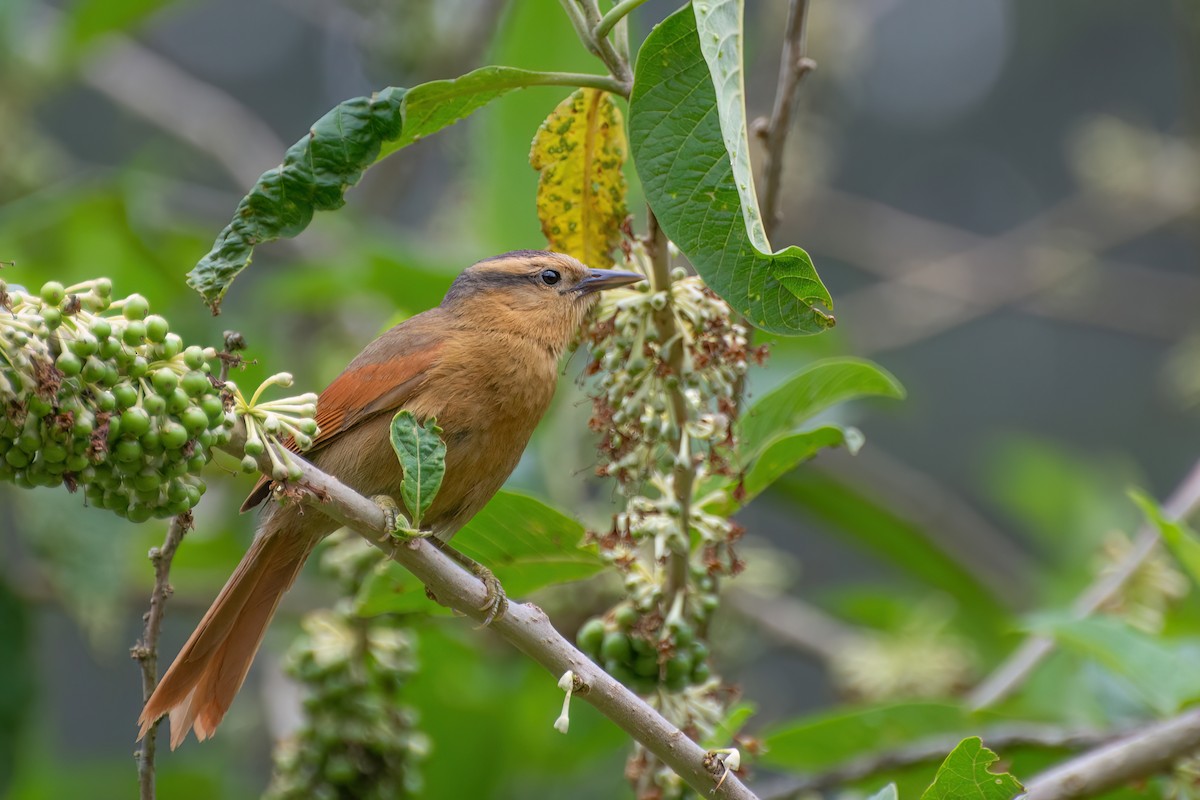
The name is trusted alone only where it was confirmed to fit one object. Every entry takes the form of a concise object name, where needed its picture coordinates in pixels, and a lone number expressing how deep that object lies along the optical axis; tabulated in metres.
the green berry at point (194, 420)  3.72
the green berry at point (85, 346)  3.64
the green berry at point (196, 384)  3.77
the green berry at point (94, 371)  3.67
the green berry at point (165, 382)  3.71
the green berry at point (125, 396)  3.68
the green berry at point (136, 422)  3.63
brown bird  5.45
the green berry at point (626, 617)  4.95
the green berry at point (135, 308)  3.80
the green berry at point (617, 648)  4.87
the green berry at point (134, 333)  3.74
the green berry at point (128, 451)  3.65
